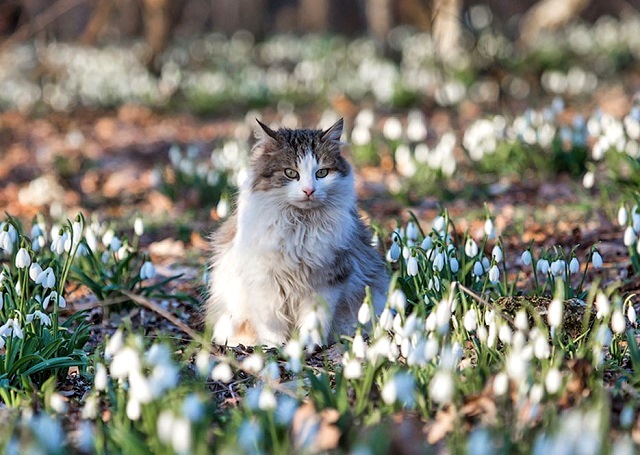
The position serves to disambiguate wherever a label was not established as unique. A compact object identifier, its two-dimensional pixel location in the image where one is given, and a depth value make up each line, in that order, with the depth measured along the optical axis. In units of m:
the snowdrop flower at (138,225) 9.62
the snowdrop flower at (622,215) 8.56
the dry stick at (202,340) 5.71
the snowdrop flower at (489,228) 8.36
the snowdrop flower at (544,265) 7.89
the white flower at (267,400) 5.23
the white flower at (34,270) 7.69
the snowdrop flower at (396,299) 6.02
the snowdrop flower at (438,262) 7.89
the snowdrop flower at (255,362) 5.72
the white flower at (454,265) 8.19
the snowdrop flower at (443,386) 4.89
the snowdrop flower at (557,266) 7.78
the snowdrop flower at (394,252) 8.55
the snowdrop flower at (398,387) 5.15
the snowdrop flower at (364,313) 6.29
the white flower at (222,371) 5.61
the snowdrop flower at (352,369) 5.80
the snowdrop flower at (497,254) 7.77
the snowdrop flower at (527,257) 8.16
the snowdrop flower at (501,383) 5.27
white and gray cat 8.14
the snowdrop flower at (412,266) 7.61
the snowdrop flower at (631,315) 6.81
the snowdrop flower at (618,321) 5.98
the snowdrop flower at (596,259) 7.77
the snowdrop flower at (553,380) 5.24
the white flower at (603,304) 6.04
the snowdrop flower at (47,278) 7.68
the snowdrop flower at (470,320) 6.56
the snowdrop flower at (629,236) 8.34
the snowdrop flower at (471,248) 8.17
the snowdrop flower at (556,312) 5.87
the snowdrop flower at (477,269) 8.33
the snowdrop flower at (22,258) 7.55
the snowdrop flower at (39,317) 7.65
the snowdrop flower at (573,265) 7.72
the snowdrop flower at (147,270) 9.39
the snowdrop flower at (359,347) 6.09
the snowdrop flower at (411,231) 9.06
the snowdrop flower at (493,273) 7.65
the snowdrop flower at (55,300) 7.81
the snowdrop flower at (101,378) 5.65
